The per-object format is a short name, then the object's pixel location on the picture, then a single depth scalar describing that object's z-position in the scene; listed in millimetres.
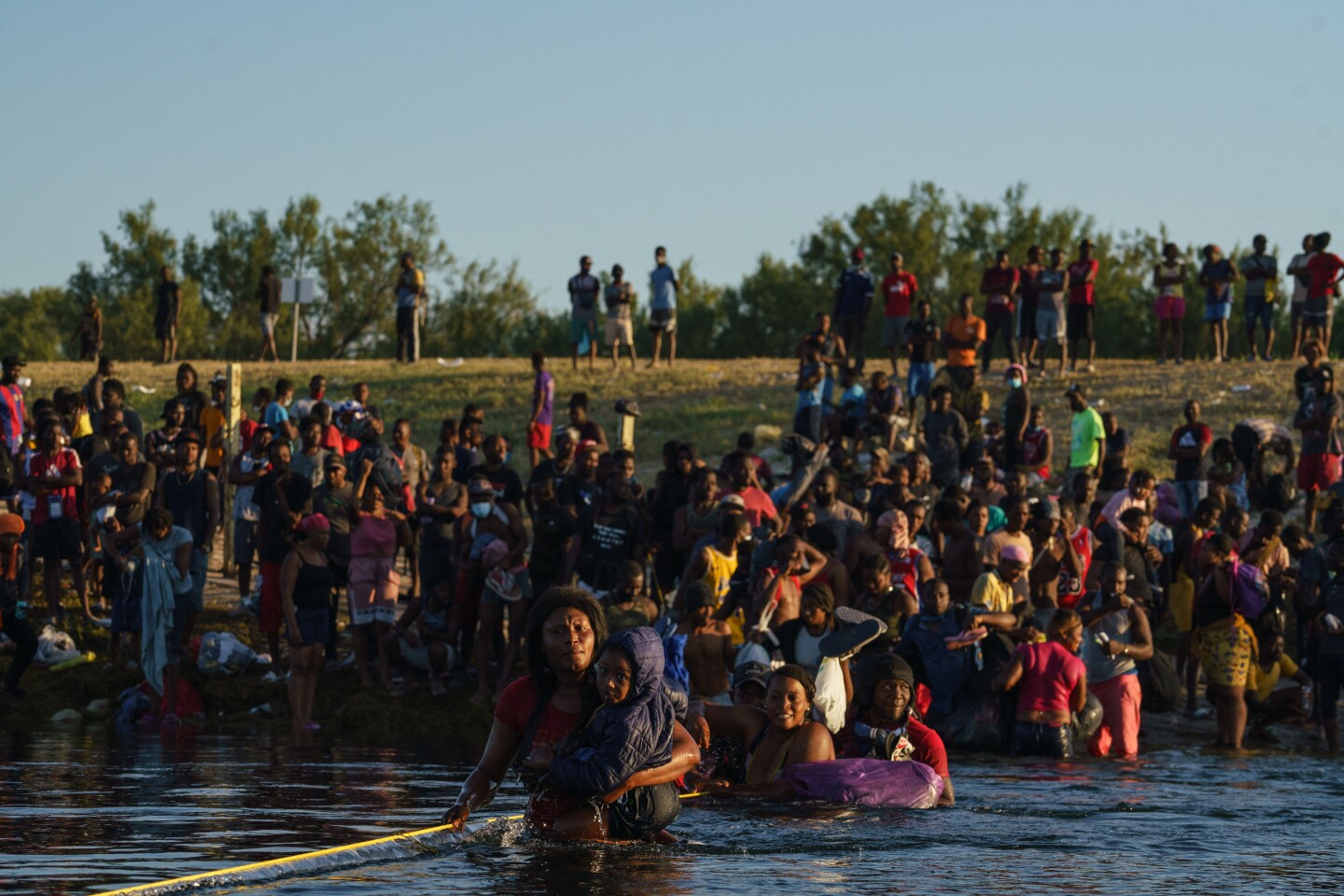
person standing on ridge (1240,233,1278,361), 28766
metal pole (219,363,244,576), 19922
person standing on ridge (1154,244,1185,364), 29094
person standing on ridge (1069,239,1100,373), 28562
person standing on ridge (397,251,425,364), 32844
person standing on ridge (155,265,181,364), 37219
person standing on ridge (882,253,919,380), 28703
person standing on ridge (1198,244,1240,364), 29531
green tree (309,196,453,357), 72812
